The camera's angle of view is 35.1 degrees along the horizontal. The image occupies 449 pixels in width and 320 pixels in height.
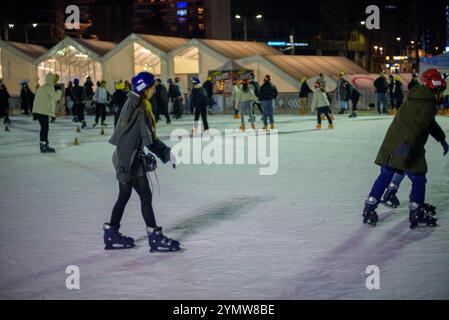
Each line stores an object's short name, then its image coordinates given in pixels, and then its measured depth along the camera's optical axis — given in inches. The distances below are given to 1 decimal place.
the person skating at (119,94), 733.7
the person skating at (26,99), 1294.3
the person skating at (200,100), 732.0
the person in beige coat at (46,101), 547.2
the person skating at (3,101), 1007.6
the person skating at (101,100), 902.0
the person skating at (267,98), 743.1
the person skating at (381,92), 1063.0
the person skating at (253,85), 816.0
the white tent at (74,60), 1421.0
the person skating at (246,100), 778.2
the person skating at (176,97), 1106.1
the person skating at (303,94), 1157.7
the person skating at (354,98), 1010.1
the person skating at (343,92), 1062.4
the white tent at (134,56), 1359.5
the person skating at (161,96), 1008.2
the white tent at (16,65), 1482.5
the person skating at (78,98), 951.0
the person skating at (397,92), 1049.5
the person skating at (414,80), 954.0
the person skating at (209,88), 1114.1
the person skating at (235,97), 1069.6
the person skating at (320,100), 751.1
